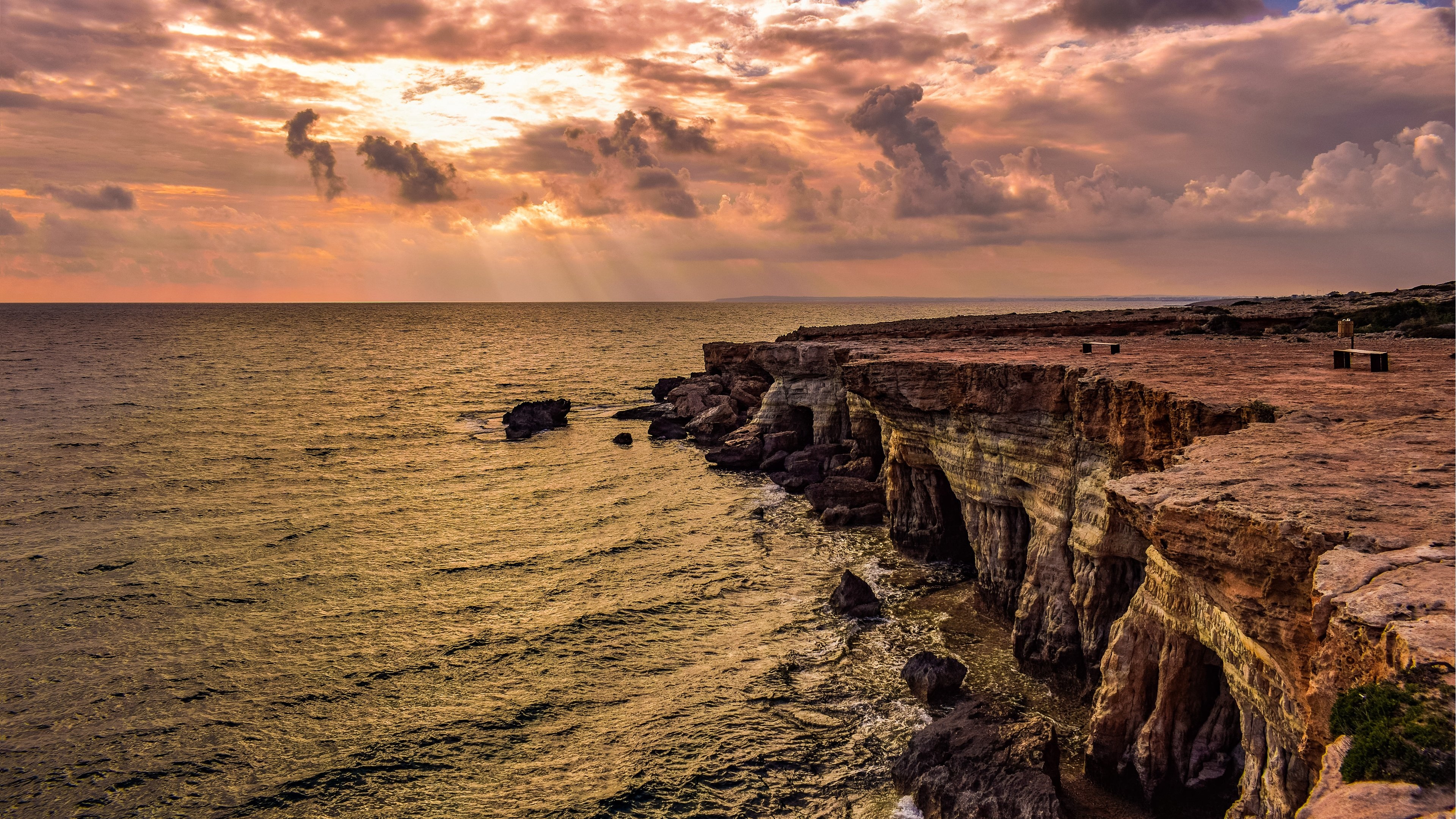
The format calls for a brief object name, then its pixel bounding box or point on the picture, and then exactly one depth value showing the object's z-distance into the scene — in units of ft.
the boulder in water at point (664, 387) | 218.38
